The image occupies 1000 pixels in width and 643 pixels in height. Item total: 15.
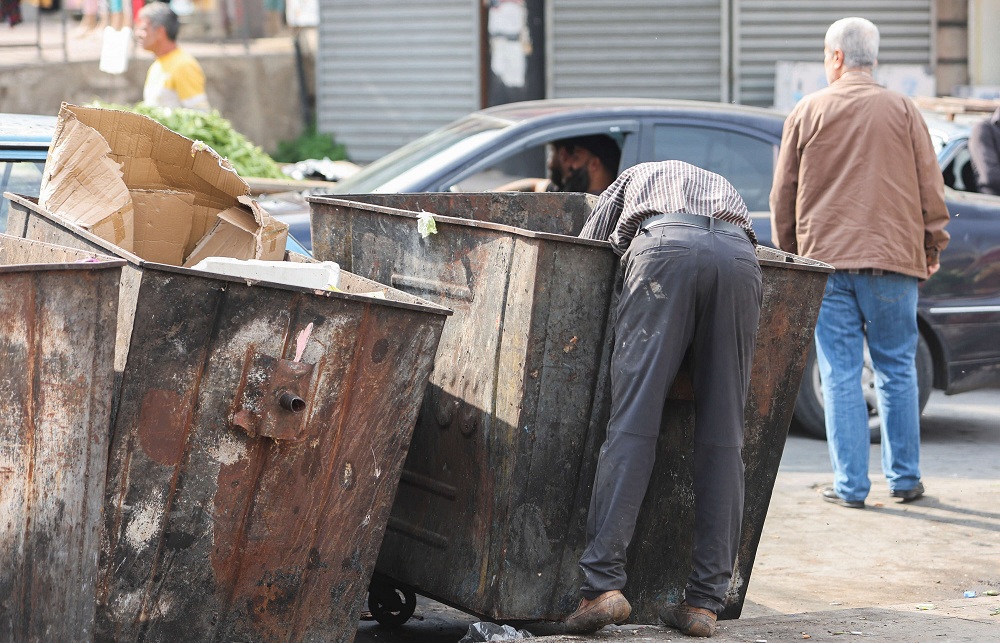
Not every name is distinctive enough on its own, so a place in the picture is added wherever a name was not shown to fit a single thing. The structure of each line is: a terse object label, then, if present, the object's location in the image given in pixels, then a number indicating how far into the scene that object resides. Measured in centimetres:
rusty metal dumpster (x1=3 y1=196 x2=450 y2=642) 661
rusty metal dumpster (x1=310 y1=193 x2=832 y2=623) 765
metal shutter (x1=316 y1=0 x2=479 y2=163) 2662
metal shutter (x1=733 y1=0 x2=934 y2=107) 2628
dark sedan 1392
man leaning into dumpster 754
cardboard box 830
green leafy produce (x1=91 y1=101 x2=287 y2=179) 1606
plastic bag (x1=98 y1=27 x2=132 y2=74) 1931
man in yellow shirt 1781
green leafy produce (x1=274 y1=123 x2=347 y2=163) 2697
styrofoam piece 702
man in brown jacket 1155
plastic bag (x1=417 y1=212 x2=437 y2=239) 809
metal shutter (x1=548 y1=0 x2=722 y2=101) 2630
